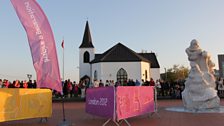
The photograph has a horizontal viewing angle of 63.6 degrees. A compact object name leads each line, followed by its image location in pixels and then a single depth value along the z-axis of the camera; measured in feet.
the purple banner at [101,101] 17.88
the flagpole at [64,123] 20.09
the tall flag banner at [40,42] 19.03
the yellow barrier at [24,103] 18.52
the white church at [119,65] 119.78
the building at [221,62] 111.83
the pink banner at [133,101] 18.05
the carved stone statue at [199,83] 28.34
